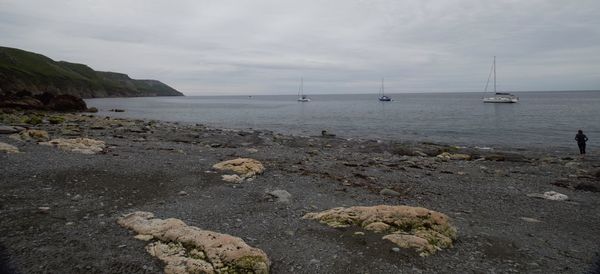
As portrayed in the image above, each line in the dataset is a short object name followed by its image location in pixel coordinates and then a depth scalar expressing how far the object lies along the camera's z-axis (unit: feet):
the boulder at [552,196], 43.91
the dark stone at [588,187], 49.08
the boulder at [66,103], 194.59
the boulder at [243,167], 46.98
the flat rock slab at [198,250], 21.29
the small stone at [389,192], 42.27
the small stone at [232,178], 42.96
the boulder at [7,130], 69.36
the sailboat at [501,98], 393.50
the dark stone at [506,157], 77.10
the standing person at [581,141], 89.15
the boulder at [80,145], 54.60
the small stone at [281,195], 36.64
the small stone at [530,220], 34.42
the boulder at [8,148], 47.65
